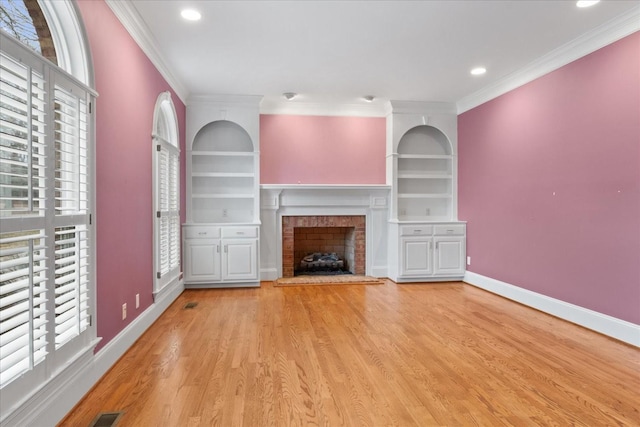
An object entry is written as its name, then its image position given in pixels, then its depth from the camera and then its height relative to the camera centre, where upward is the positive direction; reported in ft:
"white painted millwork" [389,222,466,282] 17.39 -2.02
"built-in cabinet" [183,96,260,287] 16.08 +0.92
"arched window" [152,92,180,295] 11.89 +0.63
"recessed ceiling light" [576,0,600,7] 8.97 +5.45
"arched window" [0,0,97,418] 4.97 +0.22
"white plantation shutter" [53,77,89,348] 6.21 -0.02
